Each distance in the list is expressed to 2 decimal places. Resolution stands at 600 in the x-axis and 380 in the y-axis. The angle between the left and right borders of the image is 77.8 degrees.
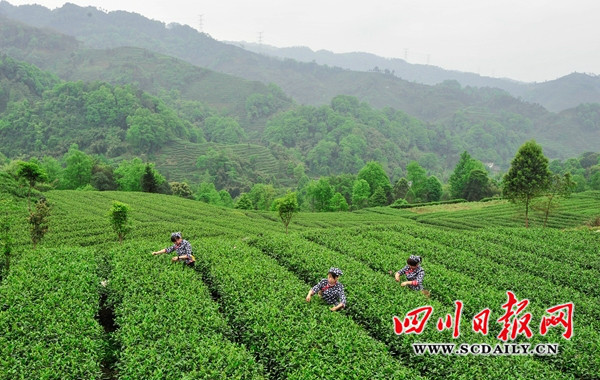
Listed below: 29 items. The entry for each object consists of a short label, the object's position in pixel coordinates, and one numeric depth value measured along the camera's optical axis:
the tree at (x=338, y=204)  63.94
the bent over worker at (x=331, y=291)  11.50
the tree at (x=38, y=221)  19.41
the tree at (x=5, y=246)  15.30
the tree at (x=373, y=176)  74.75
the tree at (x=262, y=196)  73.19
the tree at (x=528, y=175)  34.66
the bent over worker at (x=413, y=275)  13.01
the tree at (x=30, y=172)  23.86
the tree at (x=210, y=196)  72.06
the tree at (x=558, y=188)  34.06
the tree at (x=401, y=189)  73.00
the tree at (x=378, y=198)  66.06
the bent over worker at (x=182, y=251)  14.97
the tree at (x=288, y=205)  29.84
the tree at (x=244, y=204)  64.06
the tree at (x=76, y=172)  62.09
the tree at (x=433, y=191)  70.69
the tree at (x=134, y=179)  62.25
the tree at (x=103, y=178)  60.84
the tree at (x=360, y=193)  69.31
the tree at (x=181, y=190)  64.06
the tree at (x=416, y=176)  74.38
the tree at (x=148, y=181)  57.66
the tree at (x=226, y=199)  76.74
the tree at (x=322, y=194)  68.16
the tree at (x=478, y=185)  63.94
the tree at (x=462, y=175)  68.19
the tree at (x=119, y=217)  21.05
